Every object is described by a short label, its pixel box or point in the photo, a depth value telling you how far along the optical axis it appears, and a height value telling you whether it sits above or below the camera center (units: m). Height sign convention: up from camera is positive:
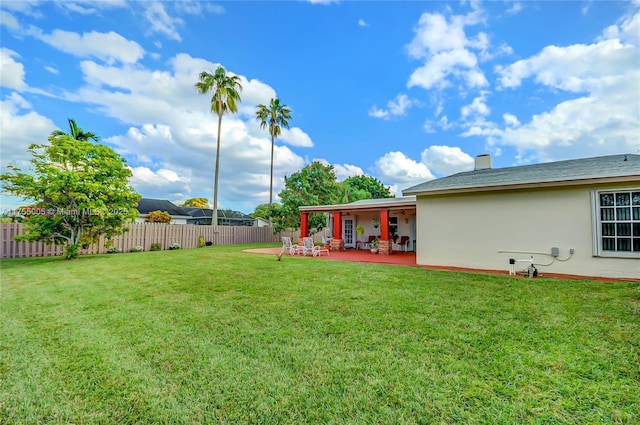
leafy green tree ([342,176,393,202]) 36.00 +5.76
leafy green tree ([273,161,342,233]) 22.20 +2.77
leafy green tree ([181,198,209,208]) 53.91 +4.62
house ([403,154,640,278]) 7.34 +0.38
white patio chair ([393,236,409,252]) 15.96 -0.74
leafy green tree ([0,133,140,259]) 10.41 +1.29
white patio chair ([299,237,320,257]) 13.61 -0.90
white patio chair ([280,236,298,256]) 14.27 -0.94
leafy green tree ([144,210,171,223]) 29.79 +0.96
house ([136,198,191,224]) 32.44 +2.04
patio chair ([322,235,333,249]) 17.58 -0.86
